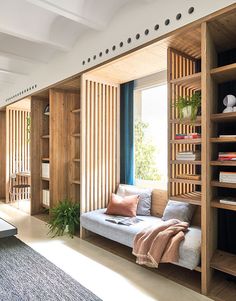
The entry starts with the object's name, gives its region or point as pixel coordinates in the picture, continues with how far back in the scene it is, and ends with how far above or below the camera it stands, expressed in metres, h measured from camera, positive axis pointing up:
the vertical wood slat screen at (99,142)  3.71 +0.14
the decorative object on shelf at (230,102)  2.30 +0.45
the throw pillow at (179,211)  2.95 -0.74
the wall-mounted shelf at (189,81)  2.39 +0.72
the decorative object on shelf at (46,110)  4.98 +0.82
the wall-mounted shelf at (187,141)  2.35 +0.10
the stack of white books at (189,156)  2.47 -0.05
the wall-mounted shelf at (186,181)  2.37 -0.30
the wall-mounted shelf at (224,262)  2.14 -1.01
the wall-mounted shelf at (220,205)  2.13 -0.48
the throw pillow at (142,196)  3.58 -0.68
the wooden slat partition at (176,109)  2.63 +0.46
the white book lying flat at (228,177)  2.19 -0.23
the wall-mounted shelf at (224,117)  2.14 +0.30
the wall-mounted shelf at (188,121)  2.41 +0.30
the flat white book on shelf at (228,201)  2.15 -0.44
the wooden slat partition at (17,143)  6.37 +0.21
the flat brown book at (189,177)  2.43 -0.26
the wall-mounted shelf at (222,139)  2.13 +0.10
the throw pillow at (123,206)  3.46 -0.78
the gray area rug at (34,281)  2.16 -1.26
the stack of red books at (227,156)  2.18 -0.05
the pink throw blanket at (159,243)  2.37 -0.92
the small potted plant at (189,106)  2.47 +0.45
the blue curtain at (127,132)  4.18 +0.32
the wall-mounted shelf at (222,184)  2.16 -0.30
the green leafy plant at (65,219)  3.75 -1.04
